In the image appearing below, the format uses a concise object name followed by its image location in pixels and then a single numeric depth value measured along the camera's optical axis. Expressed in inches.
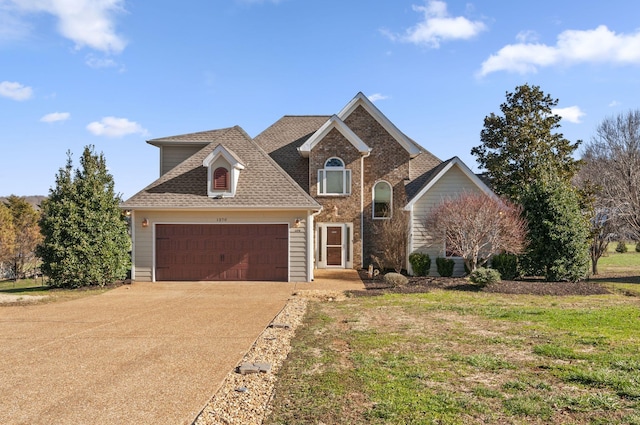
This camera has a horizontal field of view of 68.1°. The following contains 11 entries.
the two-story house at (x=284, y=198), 706.2
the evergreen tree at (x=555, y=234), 676.7
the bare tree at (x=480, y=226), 669.3
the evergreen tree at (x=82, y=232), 637.3
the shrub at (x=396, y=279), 630.2
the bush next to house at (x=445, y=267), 760.3
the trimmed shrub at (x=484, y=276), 605.3
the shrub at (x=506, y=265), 711.7
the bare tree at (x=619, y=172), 868.6
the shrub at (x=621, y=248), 1617.7
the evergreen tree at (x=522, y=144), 950.4
